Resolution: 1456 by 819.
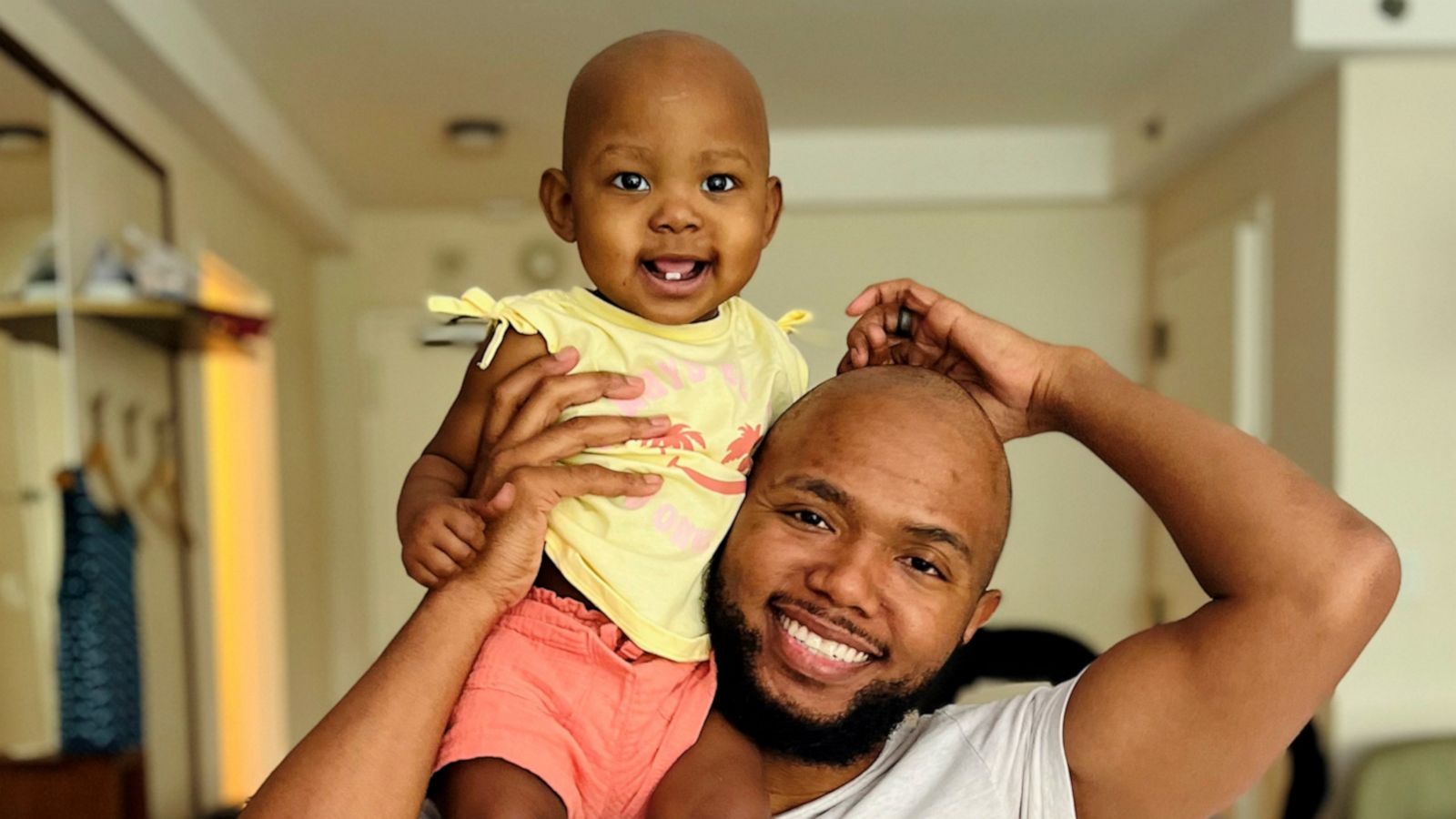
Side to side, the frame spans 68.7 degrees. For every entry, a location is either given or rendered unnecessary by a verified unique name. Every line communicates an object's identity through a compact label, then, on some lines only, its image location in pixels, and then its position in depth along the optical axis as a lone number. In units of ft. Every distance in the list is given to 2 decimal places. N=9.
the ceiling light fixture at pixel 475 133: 12.27
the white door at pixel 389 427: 17.40
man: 3.40
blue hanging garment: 7.40
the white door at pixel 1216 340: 10.44
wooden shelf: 6.82
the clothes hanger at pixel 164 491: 9.50
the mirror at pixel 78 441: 6.69
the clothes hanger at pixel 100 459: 8.02
